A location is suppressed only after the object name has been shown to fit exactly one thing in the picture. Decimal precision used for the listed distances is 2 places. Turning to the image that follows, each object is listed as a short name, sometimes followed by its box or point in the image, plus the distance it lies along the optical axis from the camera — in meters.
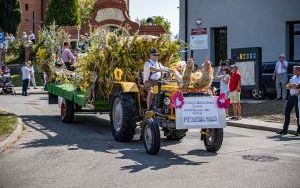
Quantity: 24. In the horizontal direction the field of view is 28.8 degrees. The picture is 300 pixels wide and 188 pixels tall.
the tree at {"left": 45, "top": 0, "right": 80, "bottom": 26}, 55.75
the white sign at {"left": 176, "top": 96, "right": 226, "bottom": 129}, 11.02
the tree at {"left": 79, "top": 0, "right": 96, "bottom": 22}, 69.44
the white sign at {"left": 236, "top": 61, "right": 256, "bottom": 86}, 21.77
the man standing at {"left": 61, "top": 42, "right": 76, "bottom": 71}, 17.59
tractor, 11.23
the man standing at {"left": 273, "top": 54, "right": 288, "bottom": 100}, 23.25
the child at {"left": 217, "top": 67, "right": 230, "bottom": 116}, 19.02
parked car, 24.66
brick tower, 79.25
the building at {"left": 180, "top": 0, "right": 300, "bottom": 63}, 27.52
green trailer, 14.52
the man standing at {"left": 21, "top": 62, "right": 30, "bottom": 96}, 29.38
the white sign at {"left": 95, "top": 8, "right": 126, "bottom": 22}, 39.71
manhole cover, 10.82
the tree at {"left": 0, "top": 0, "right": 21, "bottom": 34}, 57.41
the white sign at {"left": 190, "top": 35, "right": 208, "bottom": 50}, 20.50
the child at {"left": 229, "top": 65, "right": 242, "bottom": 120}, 18.16
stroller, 30.02
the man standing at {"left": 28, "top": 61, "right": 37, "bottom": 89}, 33.88
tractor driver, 12.17
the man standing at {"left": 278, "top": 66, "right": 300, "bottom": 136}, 15.07
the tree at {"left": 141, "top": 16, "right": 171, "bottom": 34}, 91.05
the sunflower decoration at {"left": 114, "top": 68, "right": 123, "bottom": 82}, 13.31
